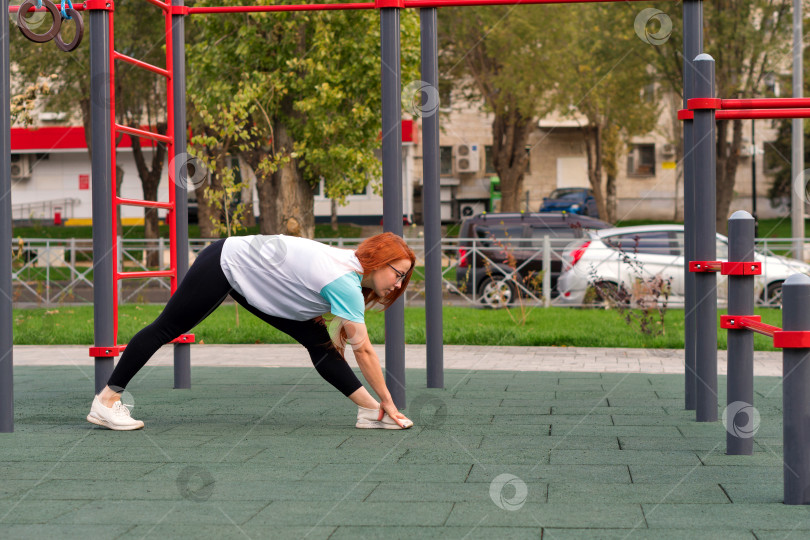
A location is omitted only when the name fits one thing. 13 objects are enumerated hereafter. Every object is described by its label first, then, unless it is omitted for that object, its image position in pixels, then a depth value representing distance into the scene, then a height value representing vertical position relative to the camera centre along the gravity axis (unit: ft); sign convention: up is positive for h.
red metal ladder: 19.58 +0.31
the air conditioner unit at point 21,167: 141.69 +6.84
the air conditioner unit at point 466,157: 154.30 +8.22
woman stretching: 16.76 -1.34
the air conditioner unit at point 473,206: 149.59 +1.00
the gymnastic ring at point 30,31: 19.17 +3.59
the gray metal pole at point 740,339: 15.35 -1.87
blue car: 124.57 +1.22
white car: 47.26 -2.44
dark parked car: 50.52 -1.70
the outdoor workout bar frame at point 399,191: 18.12 +0.43
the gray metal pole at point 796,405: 12.55 -2.33
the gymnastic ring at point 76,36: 19.13 +3.33
